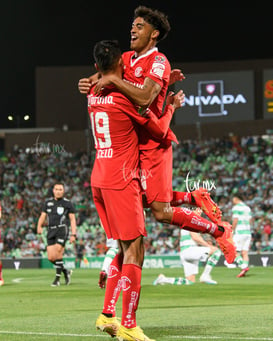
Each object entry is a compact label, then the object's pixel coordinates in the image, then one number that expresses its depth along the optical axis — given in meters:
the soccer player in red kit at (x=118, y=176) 14.45
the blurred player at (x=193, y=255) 34.09
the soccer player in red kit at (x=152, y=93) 14.64
